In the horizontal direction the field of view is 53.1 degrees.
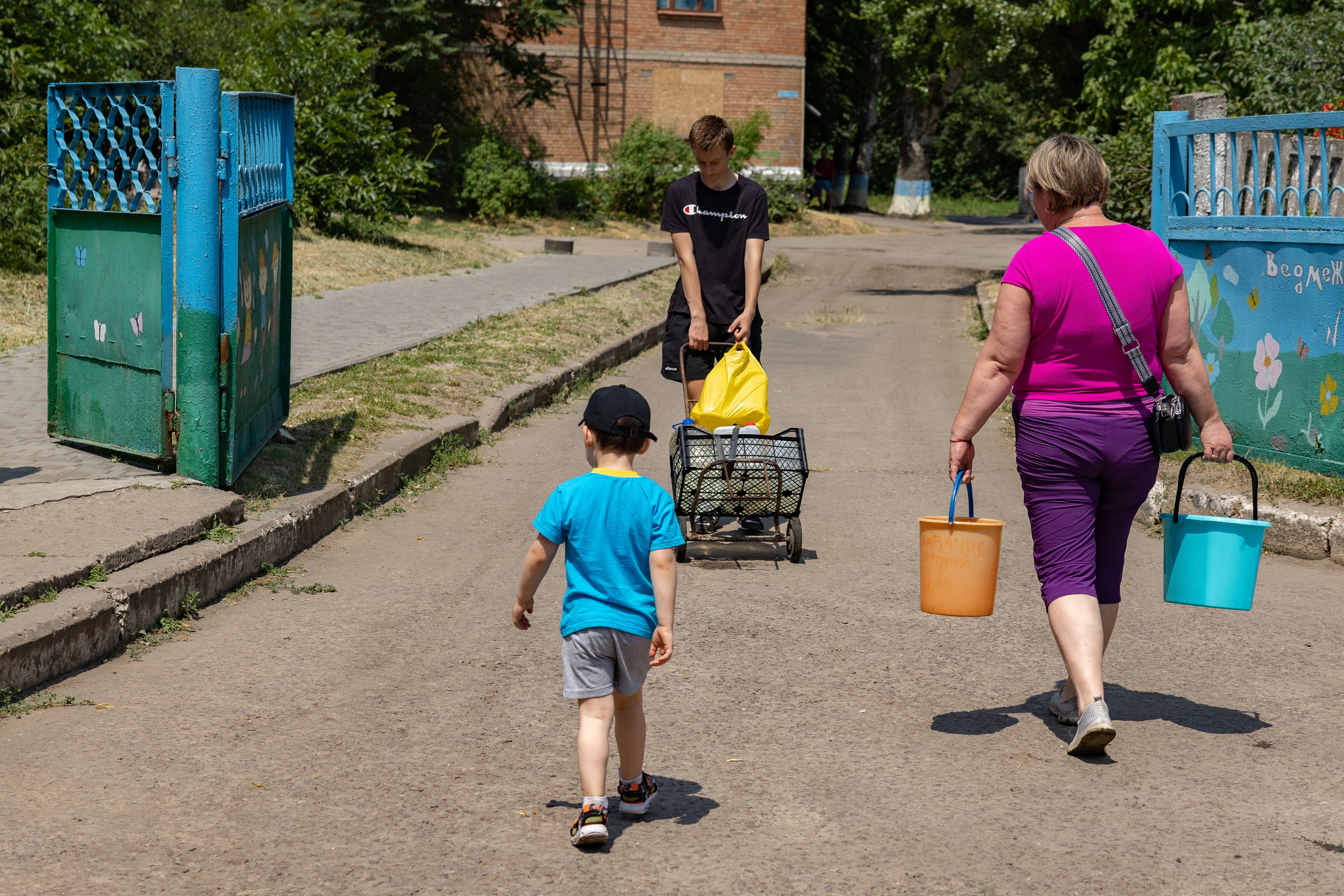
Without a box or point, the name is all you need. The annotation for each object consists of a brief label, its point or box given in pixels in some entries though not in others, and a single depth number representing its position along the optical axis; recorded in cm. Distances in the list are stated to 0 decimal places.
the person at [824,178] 4188
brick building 3525
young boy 344
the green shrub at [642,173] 3291
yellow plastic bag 641
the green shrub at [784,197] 3347
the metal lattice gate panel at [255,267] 623
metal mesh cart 623
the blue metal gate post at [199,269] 603
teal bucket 421
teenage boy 666
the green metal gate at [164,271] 610
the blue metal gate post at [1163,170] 846
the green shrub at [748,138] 3303
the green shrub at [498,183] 3089
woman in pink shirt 406
